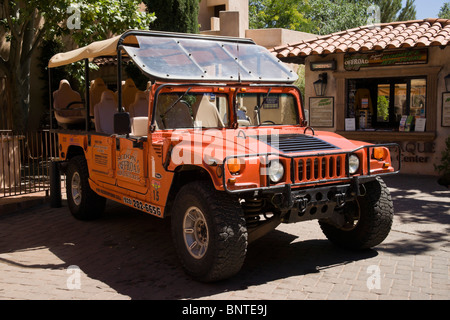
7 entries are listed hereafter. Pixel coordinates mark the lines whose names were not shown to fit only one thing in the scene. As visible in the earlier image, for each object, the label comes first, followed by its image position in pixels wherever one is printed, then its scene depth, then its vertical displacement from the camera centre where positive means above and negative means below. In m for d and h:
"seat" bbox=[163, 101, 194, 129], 5.74 -0.05
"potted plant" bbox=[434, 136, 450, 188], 10.68 -1.25
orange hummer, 4.72 -0.44
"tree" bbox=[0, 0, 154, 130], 10.53 +1.98
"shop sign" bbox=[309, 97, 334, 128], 13.20 -0.02
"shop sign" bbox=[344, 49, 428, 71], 11.60 +1.21
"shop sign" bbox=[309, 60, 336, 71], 12.81 +1.16
